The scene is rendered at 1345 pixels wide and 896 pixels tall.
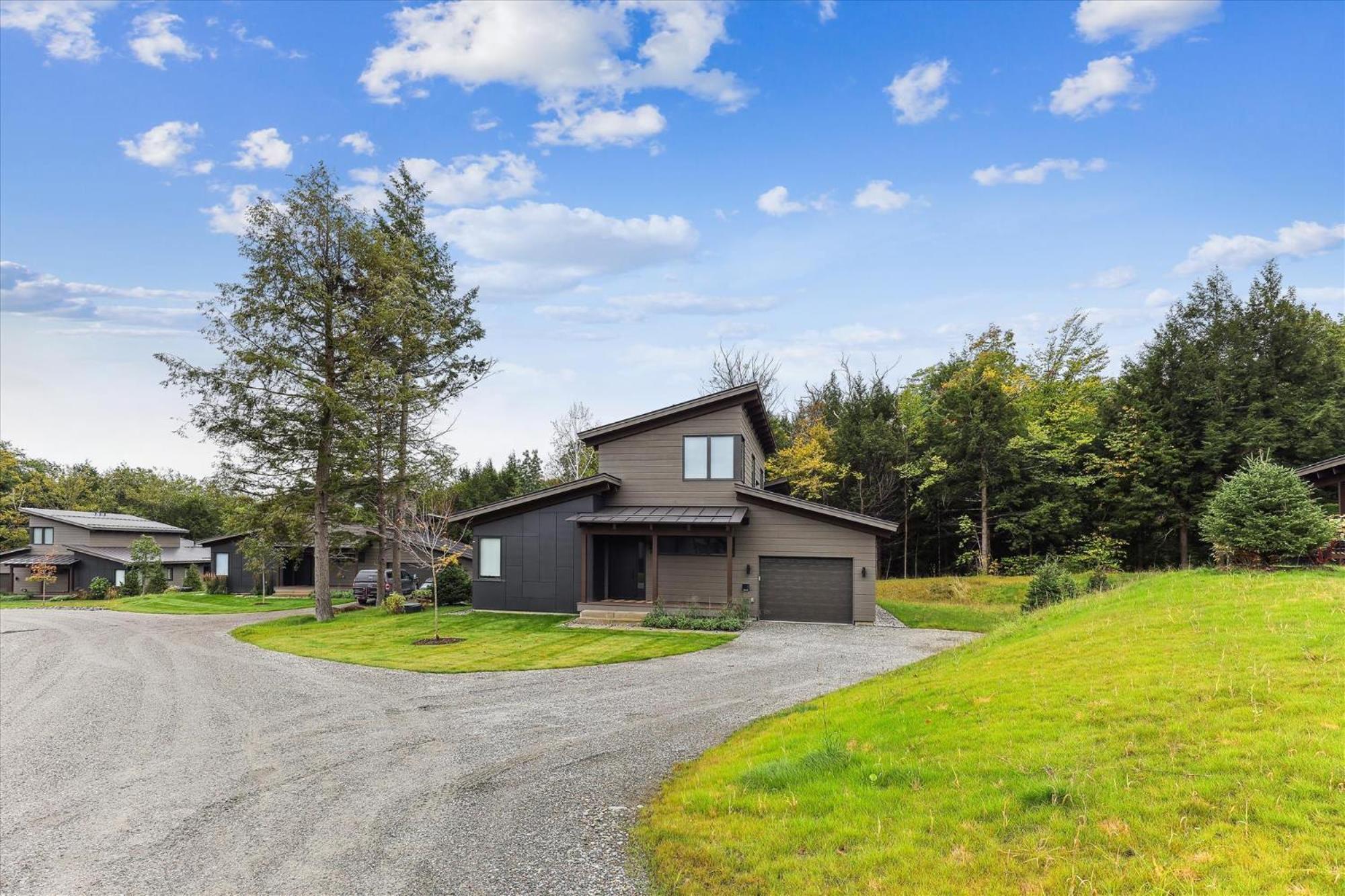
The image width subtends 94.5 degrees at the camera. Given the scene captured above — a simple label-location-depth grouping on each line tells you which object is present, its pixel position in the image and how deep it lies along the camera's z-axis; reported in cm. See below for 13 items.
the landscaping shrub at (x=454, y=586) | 2438
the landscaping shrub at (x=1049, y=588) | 1588
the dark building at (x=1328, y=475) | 1641
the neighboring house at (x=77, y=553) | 3950
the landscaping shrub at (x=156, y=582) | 3603
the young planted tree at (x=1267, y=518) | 1189
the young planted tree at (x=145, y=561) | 3603
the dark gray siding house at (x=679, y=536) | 1914
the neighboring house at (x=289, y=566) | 3447
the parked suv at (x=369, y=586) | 2833
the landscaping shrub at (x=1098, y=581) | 1695
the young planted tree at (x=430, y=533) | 1845
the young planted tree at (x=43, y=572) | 3691
